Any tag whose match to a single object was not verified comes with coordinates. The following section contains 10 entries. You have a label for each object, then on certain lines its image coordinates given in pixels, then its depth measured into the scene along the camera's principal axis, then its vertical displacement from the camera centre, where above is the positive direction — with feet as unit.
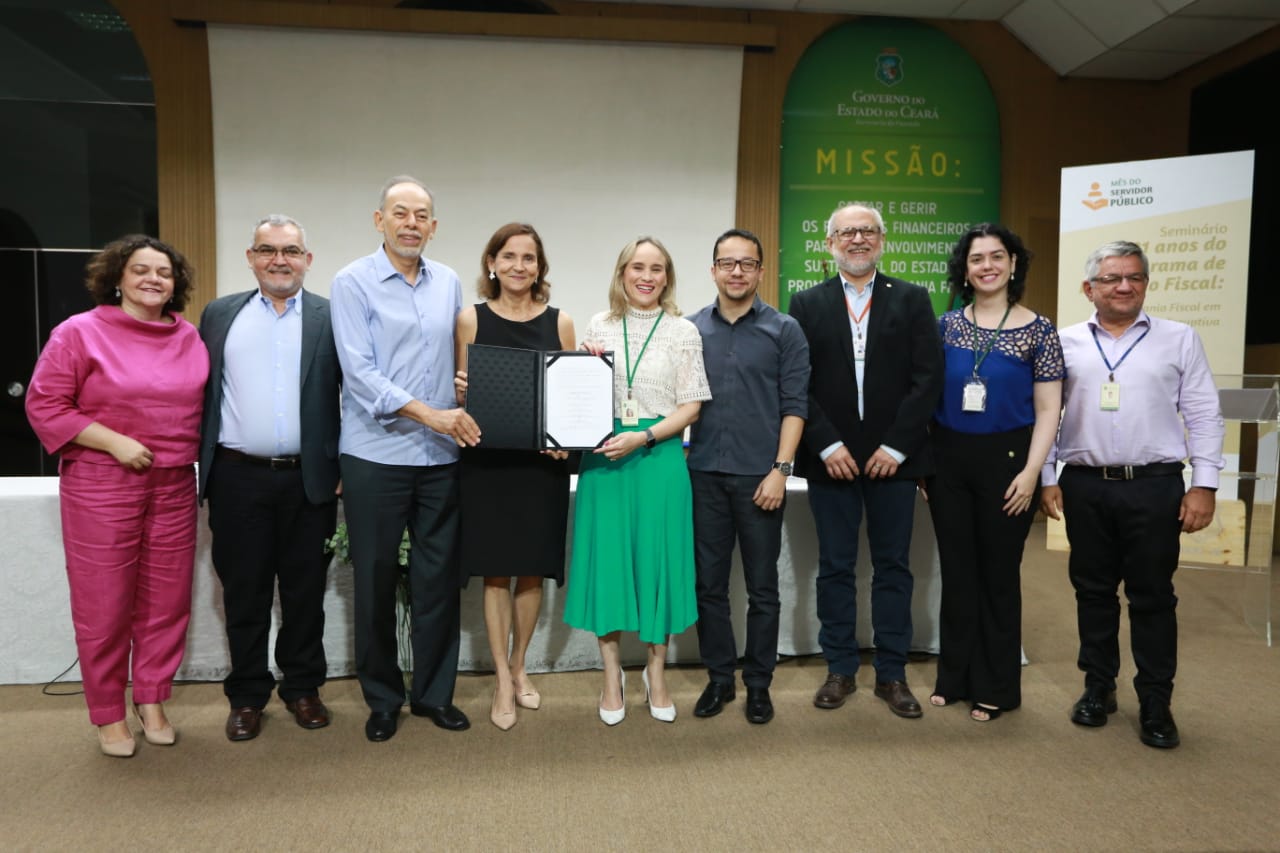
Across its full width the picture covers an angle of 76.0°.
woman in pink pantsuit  8.01 -1.05
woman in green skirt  8.73 -1.25
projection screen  19.26 +5.37
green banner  21.22 +6.01
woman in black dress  8.59 -1.12
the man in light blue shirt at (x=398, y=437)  8.31 -0.76
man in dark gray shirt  9.01 -0.92
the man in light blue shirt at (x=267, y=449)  8.48 -0.92
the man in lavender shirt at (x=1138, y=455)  8.68 -0.82
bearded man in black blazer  9.21 -0.67
